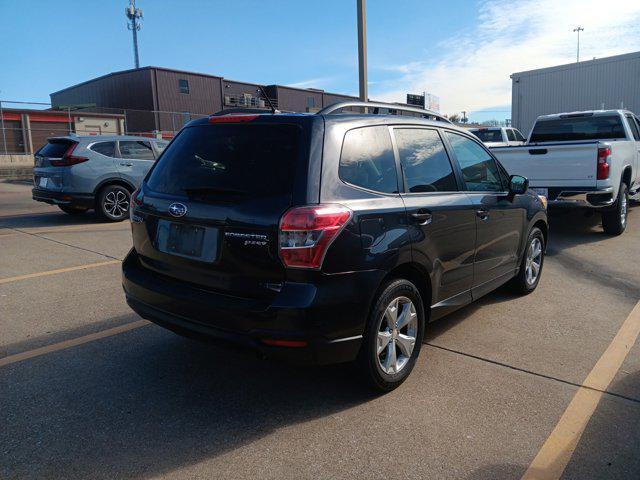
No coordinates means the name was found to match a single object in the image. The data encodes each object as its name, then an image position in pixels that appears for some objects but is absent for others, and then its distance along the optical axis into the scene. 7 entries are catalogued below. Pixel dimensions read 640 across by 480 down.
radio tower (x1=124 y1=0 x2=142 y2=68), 60.70
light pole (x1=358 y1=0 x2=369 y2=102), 11.38
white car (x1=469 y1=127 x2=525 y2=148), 18.55
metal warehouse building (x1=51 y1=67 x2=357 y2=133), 36.19
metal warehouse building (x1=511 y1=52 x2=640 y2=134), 22.72
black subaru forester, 2.78
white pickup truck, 7.78
